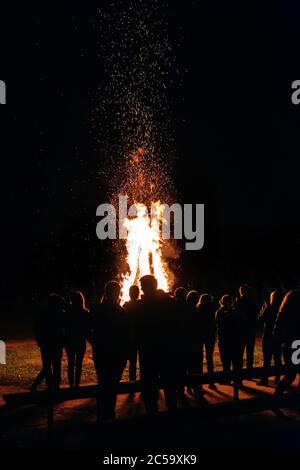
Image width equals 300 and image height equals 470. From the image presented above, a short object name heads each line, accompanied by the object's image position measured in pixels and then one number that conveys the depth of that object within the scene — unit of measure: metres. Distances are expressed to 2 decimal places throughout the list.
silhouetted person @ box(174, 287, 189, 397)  8.47
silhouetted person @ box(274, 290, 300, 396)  9.46
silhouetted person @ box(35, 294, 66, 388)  10.34
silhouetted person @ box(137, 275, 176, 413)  8.31
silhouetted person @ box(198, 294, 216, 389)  11.84
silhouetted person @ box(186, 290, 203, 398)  11.26
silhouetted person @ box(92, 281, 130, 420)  8.41
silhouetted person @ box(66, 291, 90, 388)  10.92
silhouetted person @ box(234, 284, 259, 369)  12.35
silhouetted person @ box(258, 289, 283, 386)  12.05
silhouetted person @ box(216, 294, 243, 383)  11.54
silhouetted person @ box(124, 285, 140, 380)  11.56
